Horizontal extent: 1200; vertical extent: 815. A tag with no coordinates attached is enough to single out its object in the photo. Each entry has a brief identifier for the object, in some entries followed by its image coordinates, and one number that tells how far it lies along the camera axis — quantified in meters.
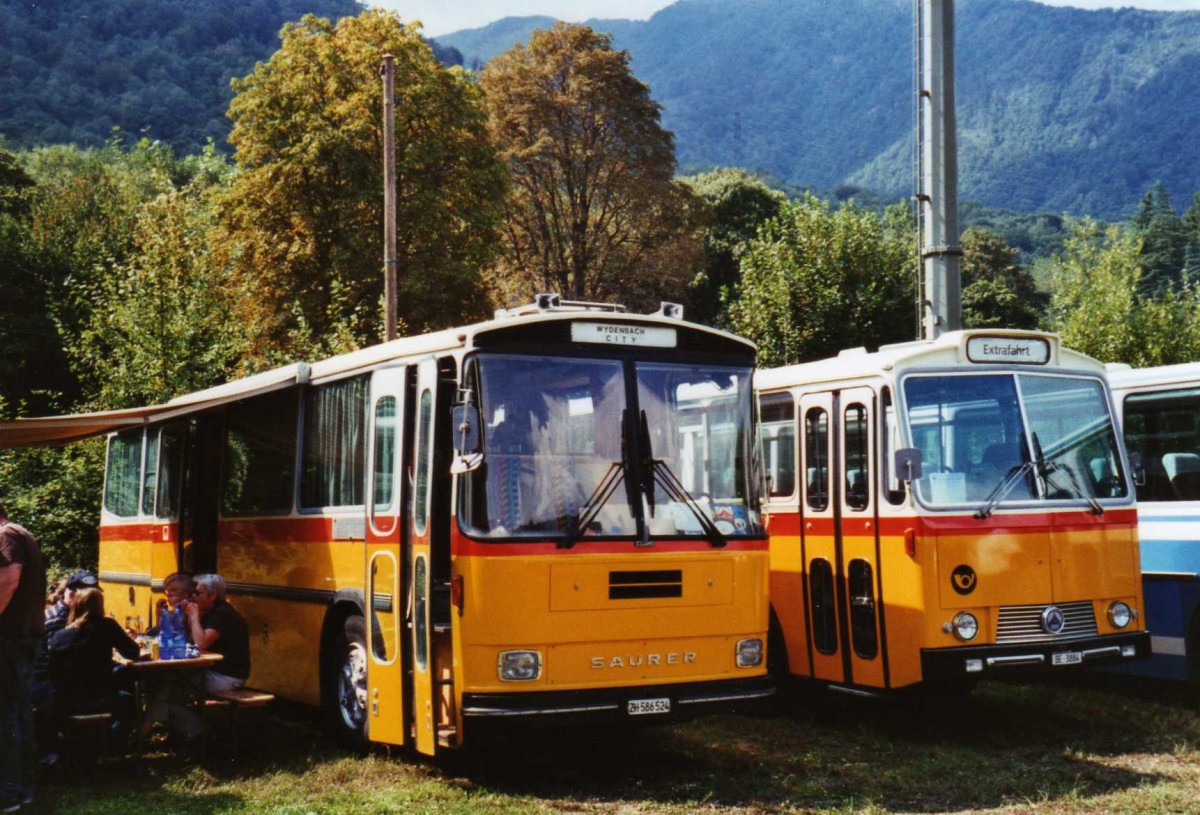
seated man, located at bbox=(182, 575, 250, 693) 11.40
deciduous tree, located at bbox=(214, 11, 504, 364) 33.41
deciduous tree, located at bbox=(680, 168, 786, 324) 52.88
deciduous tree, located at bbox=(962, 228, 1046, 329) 50.97
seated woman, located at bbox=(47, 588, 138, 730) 10.29
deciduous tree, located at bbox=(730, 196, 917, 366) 29.44
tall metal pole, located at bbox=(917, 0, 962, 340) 16.20
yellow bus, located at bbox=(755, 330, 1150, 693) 10.49
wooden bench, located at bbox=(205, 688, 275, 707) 10.66
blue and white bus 12.01
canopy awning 12.40
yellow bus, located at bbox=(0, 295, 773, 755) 8.92
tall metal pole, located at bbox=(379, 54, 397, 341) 24.25
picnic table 10.40
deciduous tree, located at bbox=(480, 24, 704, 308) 43.00
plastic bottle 10.60
